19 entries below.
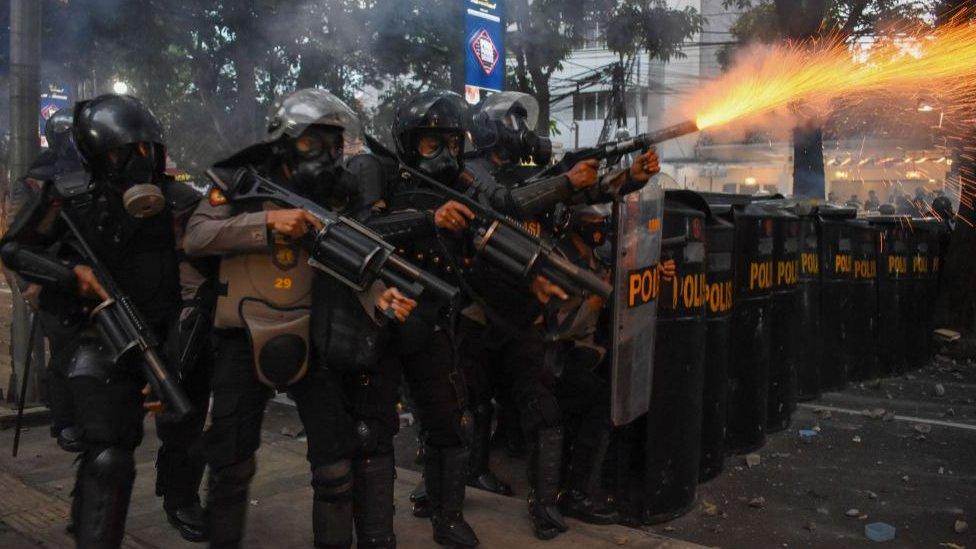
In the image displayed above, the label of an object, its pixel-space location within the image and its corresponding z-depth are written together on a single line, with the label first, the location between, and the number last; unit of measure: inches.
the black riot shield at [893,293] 326.0
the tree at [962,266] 370.3
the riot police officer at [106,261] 125.1
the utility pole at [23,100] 243.4
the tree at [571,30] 522.6
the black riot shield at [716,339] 183.2
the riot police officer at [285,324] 120.1
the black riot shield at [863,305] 308.5
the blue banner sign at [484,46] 344.8
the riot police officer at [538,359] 155.5
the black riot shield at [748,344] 211.6
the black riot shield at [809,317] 272.4
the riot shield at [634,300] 148.8
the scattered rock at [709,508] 173.8
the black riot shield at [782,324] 235.1
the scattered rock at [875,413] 265.4
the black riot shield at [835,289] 294.2
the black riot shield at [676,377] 161.9
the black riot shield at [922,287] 349.4
